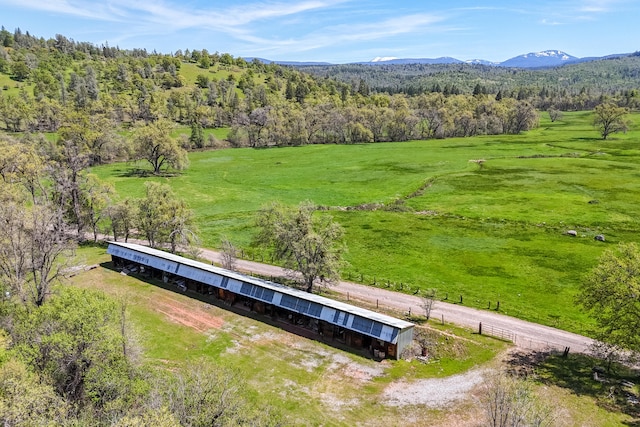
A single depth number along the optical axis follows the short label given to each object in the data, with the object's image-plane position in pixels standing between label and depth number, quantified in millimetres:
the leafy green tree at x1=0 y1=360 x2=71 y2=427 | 21859
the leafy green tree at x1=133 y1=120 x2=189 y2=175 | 128500
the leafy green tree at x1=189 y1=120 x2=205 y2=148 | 182612
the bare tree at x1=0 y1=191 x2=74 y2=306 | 39281
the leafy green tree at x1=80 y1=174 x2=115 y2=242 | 72688
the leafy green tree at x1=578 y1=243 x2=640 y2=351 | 36406
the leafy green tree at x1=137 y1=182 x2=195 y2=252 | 66000
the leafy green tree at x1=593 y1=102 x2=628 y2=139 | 187000
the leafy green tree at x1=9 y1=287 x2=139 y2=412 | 28078
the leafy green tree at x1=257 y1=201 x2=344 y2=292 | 51625
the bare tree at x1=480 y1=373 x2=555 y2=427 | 25406
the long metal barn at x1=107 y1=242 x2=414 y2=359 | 42531
